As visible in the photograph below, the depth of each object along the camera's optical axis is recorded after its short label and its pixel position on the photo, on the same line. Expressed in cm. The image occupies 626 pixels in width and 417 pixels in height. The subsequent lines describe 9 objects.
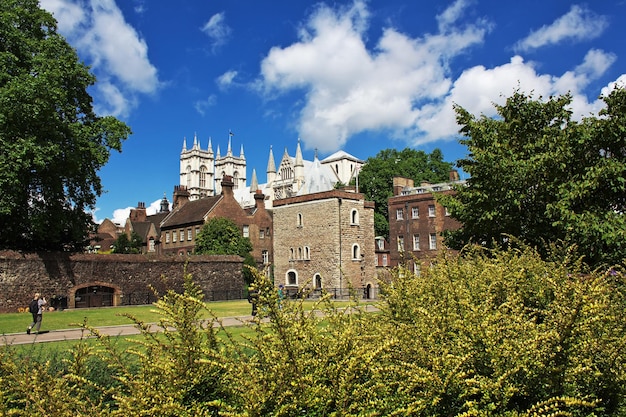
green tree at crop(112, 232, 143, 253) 5641
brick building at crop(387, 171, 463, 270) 4519
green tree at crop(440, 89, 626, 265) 1680
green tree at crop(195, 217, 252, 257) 4559
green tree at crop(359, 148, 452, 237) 6662
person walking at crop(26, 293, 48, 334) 1653
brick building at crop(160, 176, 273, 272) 5138
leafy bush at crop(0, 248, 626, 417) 445
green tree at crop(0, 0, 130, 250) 2419
